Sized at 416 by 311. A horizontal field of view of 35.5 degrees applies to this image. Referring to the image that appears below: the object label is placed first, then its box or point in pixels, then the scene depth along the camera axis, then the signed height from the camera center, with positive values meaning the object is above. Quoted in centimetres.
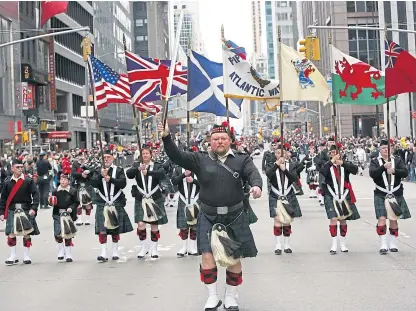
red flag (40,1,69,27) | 3547 +979
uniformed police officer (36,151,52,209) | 2092 -1
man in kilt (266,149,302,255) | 1070 -37
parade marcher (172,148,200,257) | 1084 -64
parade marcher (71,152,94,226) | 1628 -51
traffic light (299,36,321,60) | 2069 +385
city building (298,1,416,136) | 6731 +1305
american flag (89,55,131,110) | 1238 +184
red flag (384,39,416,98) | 1161 +165
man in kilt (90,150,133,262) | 1038 -37
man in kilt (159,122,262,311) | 674 -27
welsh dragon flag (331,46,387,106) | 1209 +163
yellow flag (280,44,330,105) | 1144 +158
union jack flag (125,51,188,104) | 1193 +182
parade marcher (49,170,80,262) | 1059 -53
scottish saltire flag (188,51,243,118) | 1262 +173
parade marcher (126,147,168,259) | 1056 -37
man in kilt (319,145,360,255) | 1049 -41
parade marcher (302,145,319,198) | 2093 -16
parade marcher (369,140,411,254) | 1032 -41
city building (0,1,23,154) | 3938 +643
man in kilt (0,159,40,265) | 1047 -39
